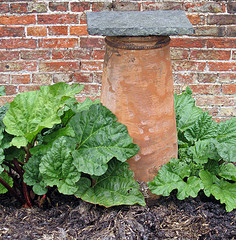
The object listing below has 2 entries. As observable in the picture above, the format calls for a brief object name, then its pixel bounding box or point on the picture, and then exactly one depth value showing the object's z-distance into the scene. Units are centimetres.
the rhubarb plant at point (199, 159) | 222
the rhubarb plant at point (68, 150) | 207
